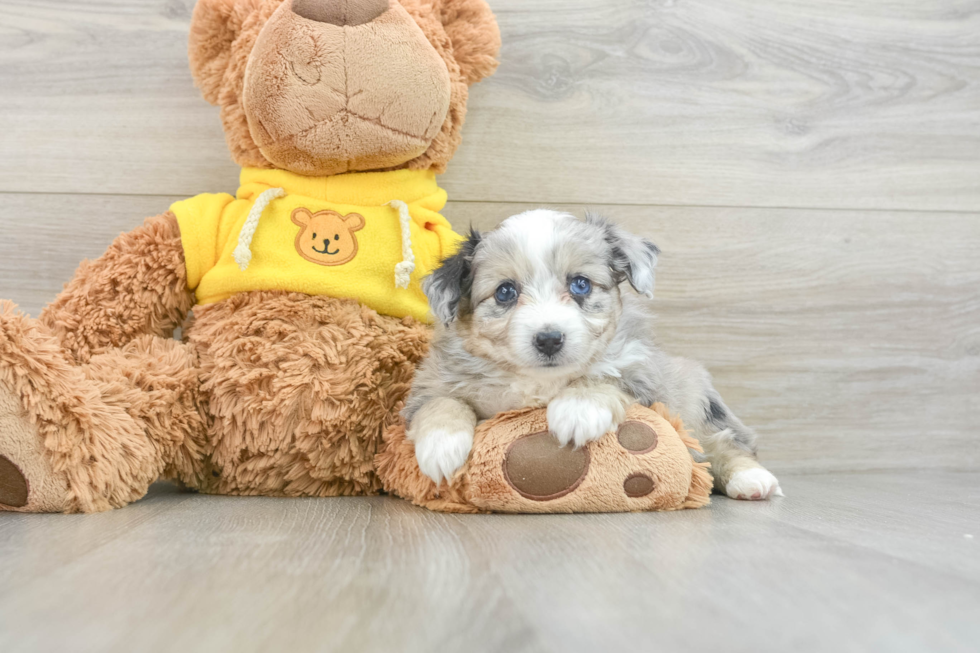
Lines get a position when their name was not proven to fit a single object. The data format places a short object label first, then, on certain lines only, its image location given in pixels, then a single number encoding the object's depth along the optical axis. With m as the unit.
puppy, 0.61
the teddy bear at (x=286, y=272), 0.66
